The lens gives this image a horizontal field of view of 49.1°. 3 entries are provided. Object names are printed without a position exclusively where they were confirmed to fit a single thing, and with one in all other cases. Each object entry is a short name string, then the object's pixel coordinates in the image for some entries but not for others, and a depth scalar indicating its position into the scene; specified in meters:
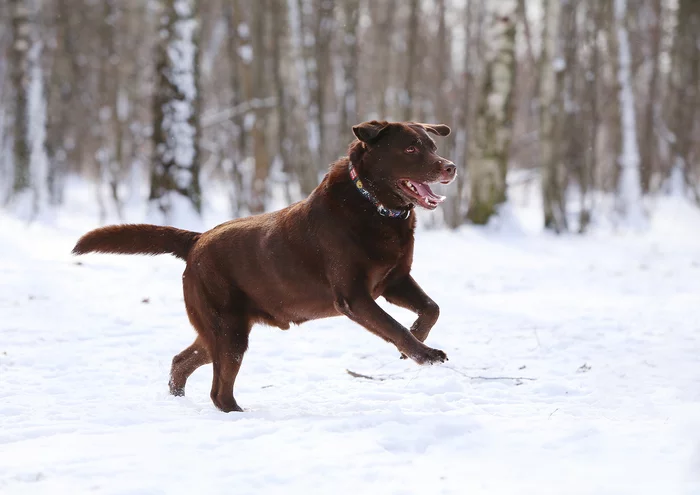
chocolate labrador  4.13
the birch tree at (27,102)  14.43
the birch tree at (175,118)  10.59
